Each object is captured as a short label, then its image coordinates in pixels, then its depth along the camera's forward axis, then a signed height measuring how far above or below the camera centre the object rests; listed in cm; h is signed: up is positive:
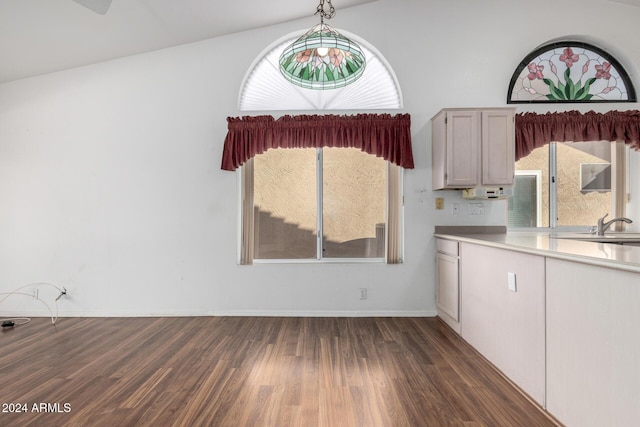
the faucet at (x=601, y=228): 330 -8
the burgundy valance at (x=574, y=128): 373 +102
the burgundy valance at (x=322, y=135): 376 +92
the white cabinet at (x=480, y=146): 343 +74
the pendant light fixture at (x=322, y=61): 184 +94
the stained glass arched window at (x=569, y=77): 393 +168
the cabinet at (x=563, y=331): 142 -61
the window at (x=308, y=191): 381 +31
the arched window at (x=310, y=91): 395 +149
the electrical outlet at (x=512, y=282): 223 -42
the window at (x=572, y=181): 395 +45
